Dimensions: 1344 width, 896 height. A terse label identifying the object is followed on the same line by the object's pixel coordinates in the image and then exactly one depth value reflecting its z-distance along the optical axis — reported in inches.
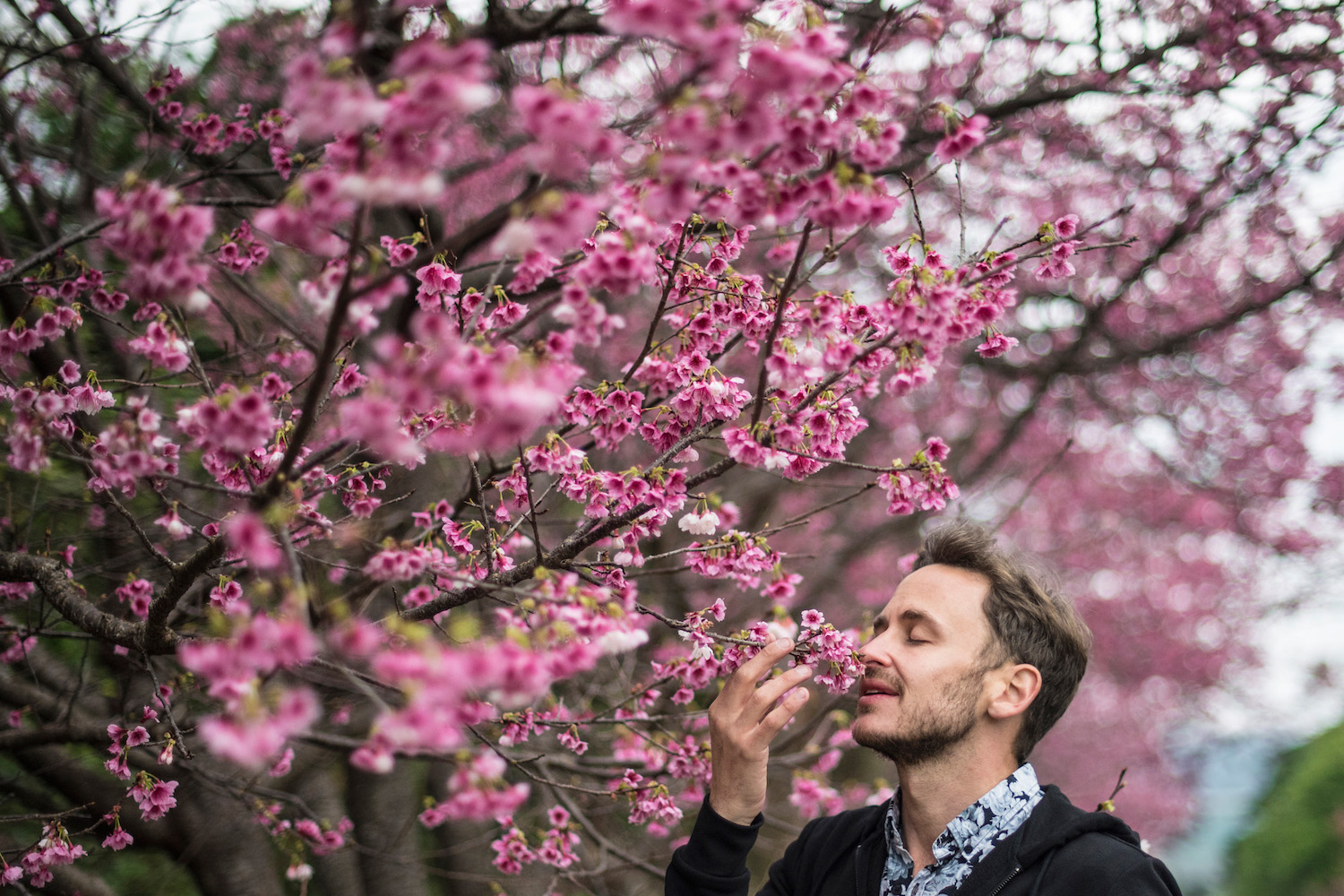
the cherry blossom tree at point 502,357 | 46.3
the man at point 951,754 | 58.3
